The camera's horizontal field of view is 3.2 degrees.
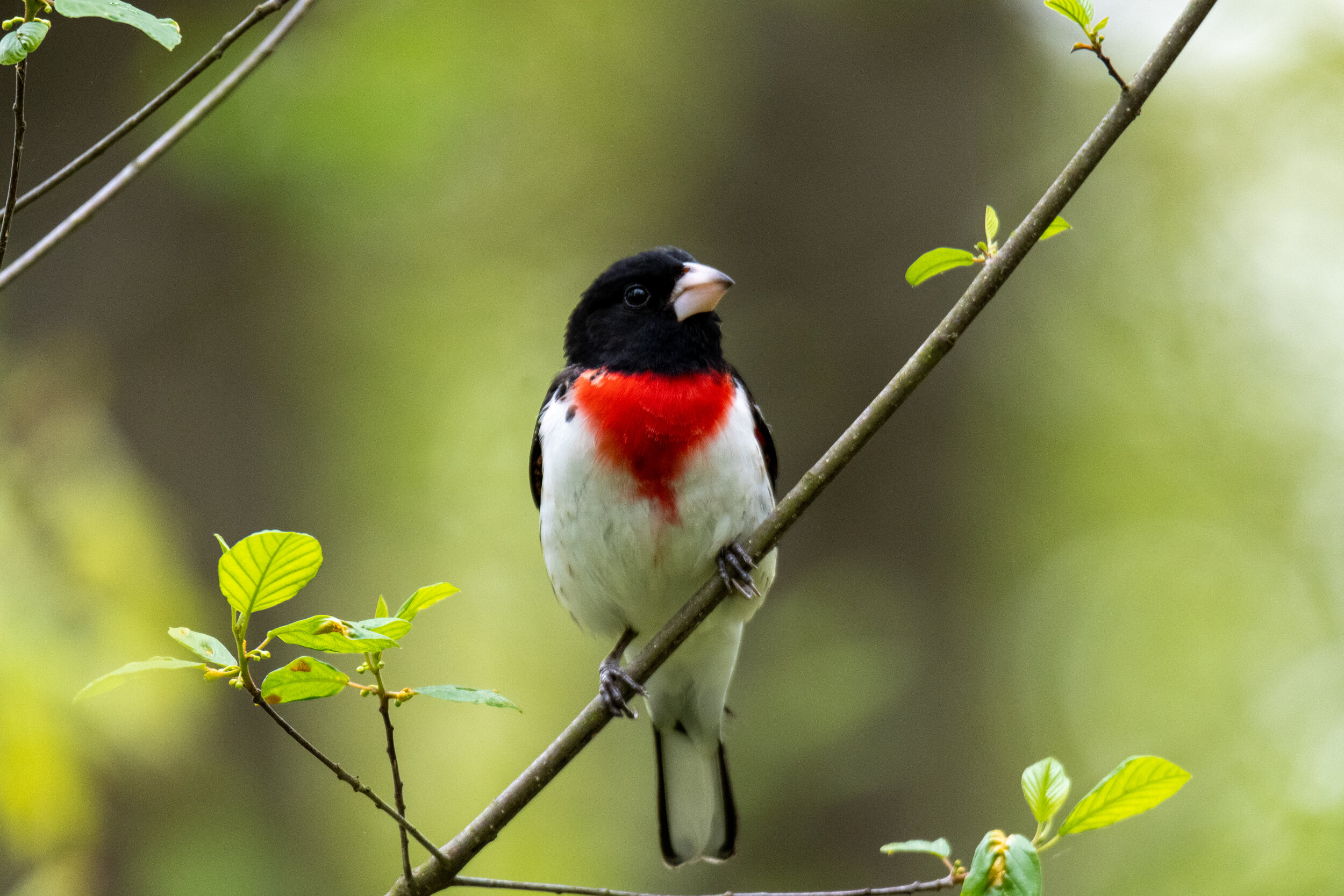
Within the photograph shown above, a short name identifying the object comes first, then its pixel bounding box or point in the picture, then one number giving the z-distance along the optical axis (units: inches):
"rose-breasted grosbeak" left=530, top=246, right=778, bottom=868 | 253.3
